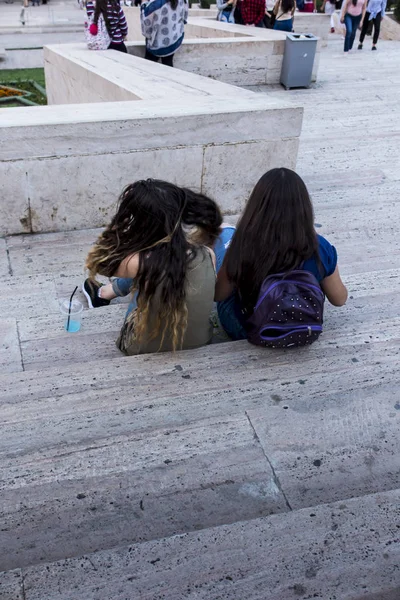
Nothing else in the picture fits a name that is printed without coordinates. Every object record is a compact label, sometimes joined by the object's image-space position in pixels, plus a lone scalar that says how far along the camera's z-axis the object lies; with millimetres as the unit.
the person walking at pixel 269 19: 12341
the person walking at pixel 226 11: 12820
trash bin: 10088
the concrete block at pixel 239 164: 5418
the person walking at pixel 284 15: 11555
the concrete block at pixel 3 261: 4727
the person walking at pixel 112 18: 8031
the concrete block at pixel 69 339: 3680
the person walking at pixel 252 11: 12109
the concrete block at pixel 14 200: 4848
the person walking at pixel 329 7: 18219
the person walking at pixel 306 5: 15789
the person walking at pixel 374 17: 14086
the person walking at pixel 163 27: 8188
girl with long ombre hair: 3035
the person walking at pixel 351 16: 13539
